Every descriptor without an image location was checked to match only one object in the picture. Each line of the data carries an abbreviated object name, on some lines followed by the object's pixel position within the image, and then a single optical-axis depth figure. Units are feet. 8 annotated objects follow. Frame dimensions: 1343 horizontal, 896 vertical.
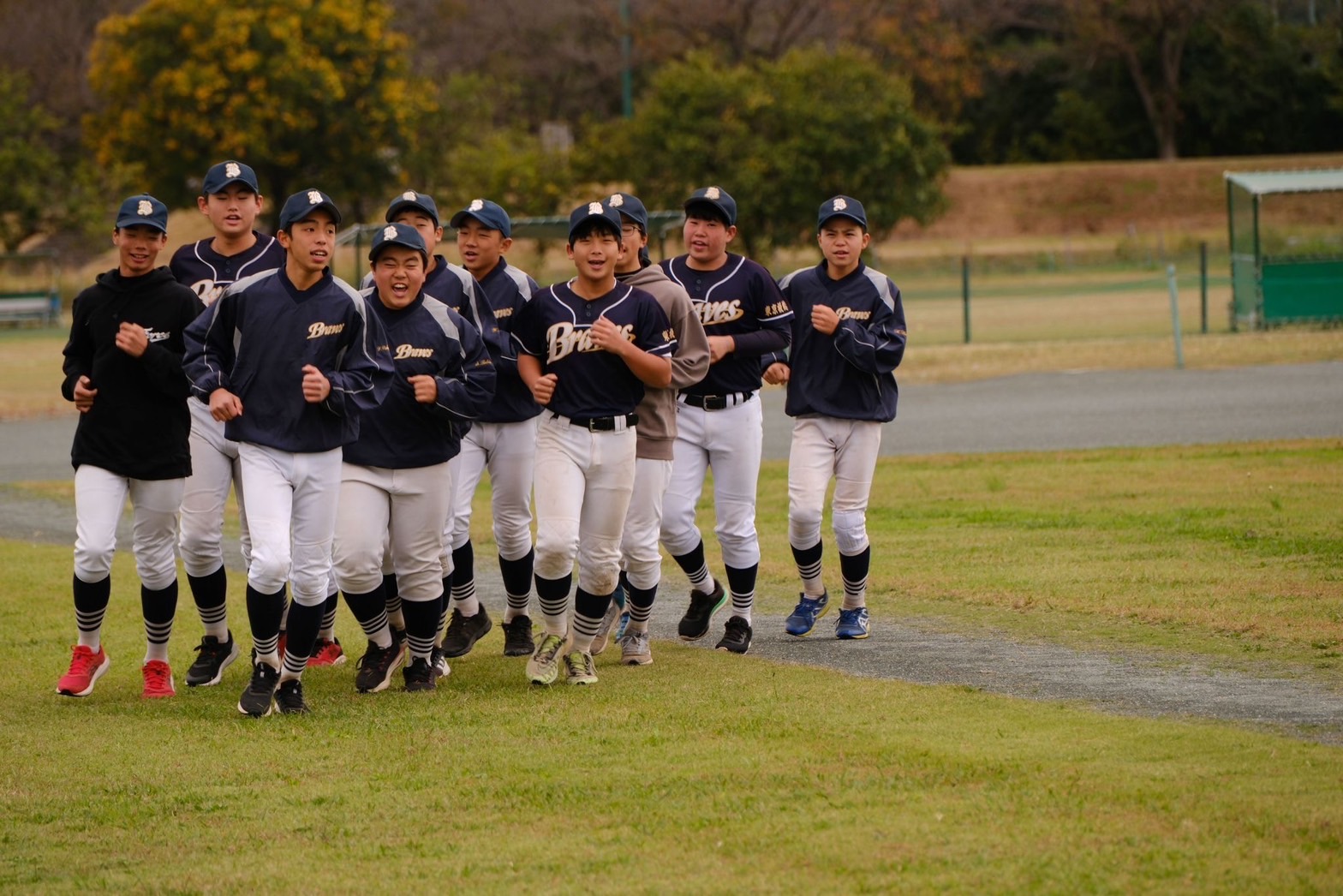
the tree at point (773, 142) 291.38
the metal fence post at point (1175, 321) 154.10
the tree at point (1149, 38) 412.77
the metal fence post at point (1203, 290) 186.70
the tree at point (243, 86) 310.04
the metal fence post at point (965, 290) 189.06
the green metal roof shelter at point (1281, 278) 184.14
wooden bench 266.36
